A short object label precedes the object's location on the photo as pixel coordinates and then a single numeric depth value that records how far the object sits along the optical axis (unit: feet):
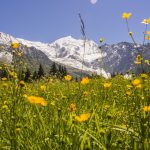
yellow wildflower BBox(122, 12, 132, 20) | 7.18
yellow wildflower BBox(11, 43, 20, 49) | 7.95
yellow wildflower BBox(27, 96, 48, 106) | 4.71
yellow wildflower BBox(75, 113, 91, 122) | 4.73
